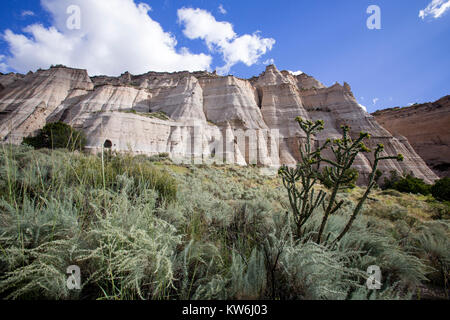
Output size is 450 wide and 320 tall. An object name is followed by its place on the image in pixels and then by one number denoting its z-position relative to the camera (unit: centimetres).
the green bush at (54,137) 1761
